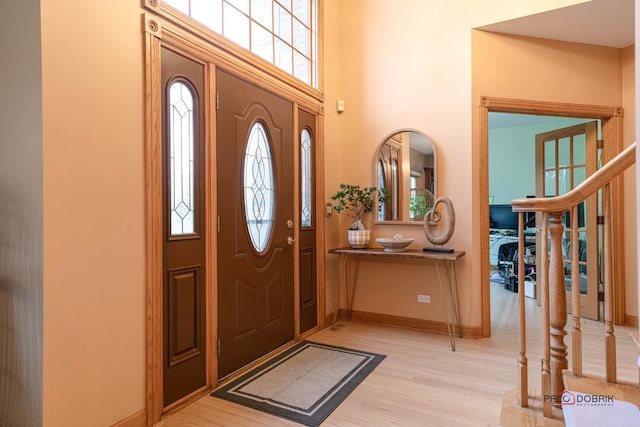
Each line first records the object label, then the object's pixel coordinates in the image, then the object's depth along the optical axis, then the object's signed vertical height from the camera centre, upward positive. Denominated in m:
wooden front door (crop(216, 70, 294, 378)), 2.58 -0.04
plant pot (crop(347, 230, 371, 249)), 3.71 -0.23
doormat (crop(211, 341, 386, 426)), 2.22 -1.12
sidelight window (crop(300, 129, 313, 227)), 3.49 +0.36
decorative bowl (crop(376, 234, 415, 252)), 3.51 -0.26
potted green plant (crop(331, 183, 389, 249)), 3.72 +0.13
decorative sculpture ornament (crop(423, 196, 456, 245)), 3.37 -0.08
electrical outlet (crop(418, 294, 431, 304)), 3.65 -0.82
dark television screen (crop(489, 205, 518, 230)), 6.97 -0.08
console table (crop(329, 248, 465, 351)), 3.22 -0.47
